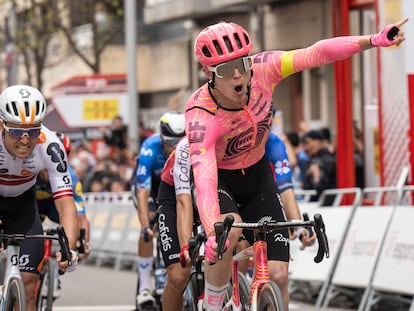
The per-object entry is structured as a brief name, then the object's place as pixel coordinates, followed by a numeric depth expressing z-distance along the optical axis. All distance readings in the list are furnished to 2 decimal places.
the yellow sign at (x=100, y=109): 30.05
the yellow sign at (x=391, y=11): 15.59
